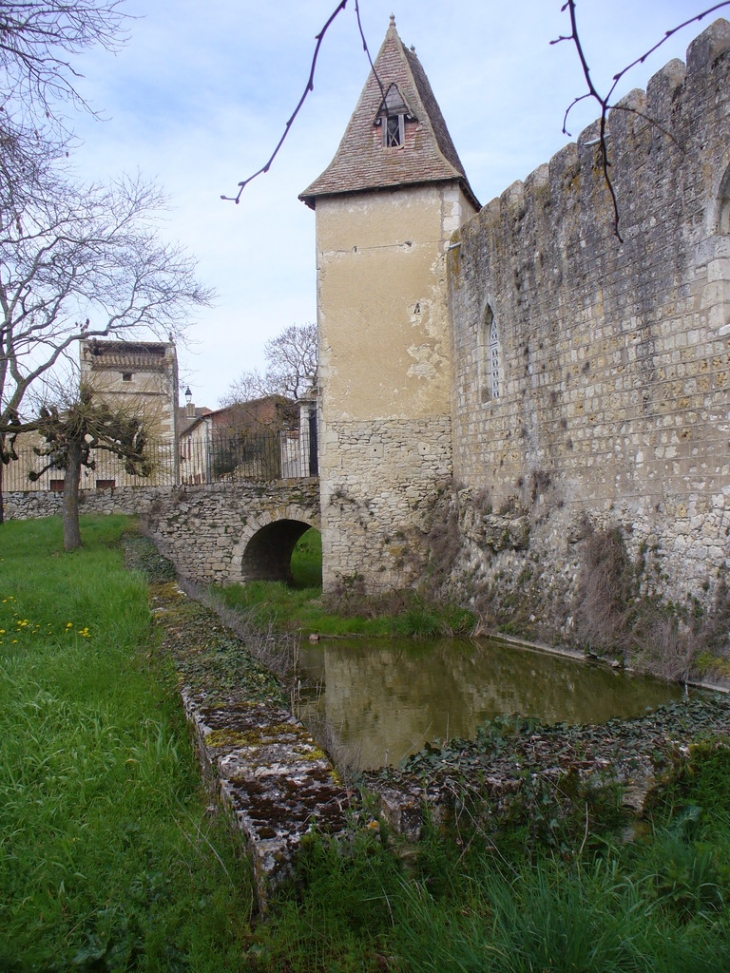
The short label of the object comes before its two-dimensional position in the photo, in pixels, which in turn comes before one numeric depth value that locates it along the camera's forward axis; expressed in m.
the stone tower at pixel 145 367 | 28.06
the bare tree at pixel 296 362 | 38.44
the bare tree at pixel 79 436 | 15.03
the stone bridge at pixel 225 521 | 17.52
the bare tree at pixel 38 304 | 6.40
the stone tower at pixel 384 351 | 14.77
